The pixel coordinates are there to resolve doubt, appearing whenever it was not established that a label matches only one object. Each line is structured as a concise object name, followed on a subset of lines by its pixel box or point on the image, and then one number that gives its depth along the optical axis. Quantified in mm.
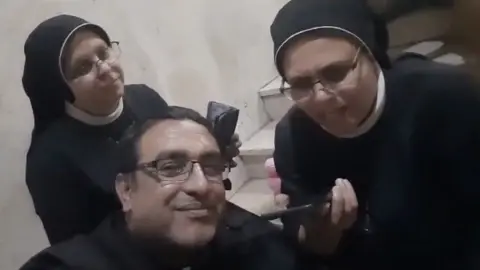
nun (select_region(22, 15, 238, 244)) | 1291
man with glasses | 937
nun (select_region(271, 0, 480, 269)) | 925
